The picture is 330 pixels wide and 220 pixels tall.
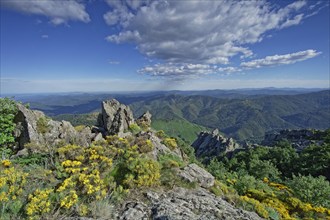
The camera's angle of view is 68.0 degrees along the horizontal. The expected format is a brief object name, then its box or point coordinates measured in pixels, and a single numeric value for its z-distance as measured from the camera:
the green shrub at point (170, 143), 22.33
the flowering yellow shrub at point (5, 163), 10.72
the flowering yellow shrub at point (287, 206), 16.06
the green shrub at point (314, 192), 20.22
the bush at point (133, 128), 26.13
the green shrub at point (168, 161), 14.85
